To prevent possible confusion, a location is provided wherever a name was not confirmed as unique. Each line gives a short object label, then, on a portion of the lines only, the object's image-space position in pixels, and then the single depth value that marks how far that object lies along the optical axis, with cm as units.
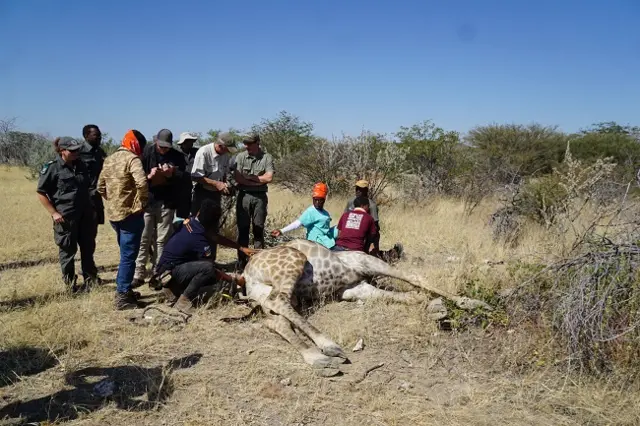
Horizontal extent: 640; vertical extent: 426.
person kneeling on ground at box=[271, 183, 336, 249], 609
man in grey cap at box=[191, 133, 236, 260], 602
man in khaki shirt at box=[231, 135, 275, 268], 631
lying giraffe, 468
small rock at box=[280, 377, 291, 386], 361
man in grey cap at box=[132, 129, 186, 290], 577
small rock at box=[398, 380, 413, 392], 358
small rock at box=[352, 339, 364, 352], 421
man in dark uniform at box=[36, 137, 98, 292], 516
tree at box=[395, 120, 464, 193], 1338
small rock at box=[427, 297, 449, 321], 459
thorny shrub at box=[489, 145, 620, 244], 739
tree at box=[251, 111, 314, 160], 1705
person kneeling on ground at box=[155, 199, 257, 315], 497
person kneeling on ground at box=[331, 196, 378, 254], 601
